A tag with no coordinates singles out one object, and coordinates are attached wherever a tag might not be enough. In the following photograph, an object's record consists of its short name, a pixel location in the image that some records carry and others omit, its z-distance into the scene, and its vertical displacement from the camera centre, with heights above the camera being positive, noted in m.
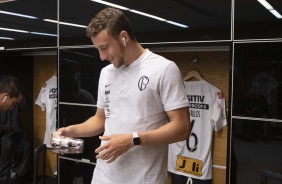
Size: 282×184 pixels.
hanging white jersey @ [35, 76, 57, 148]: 3.46 -0.13
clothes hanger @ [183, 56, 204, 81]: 2.60 +0.15
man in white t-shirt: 1.23 -0.05
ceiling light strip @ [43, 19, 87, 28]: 2.73 +0.65
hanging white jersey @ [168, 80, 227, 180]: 2.52 -0.31
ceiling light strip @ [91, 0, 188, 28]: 2.24 +0.64
